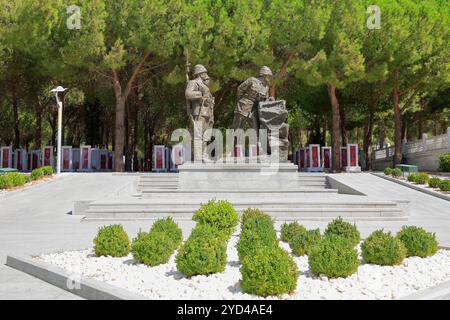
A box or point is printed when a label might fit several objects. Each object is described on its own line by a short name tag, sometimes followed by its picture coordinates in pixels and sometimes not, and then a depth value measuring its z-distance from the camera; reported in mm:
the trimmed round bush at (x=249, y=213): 8347
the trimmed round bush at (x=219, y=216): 7895
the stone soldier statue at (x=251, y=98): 17016
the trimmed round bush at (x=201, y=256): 5277
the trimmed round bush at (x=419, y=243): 6379
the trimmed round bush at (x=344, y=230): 6887
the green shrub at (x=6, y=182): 17062
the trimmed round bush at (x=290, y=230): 7552
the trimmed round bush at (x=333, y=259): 5129
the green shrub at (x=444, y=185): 16719
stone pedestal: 16531
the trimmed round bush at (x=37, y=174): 19420
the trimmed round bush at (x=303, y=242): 6594
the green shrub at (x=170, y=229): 6918
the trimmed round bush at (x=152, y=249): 5926
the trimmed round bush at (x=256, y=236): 5977
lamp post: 22453
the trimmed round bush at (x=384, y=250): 5824
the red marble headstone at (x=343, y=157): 28331
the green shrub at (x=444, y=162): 25456
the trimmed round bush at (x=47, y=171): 20288
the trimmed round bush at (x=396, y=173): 21750
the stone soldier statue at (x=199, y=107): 17078
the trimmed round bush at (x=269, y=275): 4488
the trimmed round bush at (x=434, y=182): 17519
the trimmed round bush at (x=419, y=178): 18969
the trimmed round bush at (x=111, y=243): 6527
